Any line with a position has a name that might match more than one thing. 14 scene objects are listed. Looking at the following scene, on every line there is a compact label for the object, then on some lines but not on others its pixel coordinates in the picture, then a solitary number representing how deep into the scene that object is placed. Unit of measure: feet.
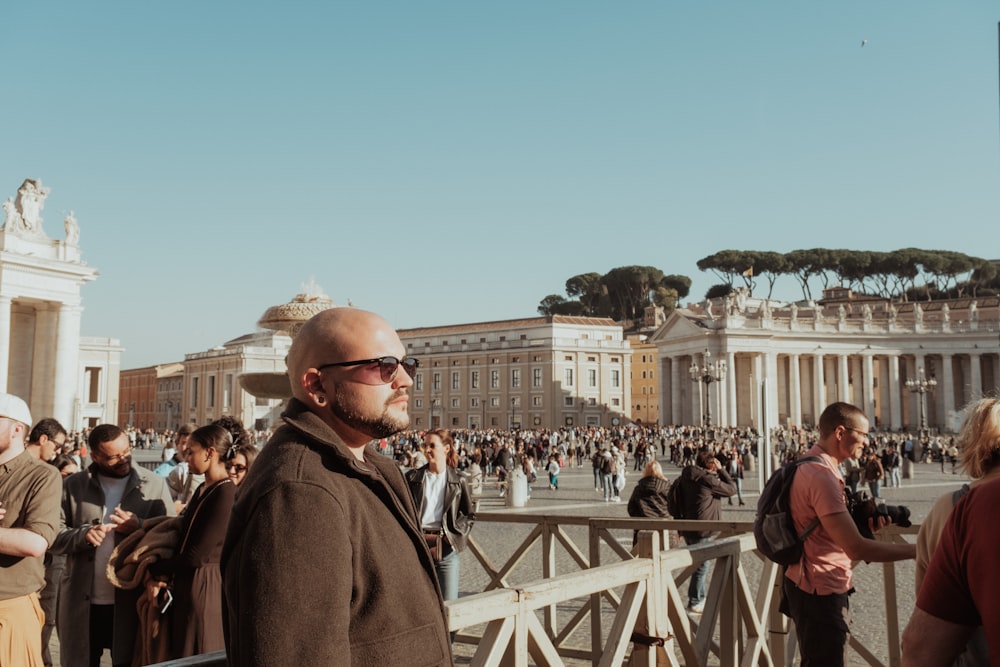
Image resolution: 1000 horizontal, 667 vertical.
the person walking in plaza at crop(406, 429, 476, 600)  18.13
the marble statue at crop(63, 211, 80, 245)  120.98
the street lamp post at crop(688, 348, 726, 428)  133.68
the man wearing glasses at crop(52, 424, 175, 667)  12.34
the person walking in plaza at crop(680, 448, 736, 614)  25.07
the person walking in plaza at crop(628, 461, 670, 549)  26.63
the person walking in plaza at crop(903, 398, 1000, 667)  7.36
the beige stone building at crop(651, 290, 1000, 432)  207.31
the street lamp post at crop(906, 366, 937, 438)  153.85
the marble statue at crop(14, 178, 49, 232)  116.47
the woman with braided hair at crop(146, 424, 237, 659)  10.93
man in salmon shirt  11.64
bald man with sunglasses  5.24
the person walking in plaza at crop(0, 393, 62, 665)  10.48
